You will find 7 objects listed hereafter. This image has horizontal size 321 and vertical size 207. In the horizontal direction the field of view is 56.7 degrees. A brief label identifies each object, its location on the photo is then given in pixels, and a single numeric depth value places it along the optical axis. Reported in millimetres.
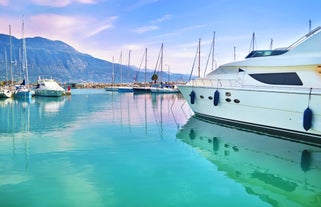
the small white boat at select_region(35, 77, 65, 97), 40606
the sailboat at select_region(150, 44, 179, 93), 53062
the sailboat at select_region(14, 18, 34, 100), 35844
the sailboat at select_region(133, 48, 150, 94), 56925
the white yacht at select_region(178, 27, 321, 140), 11402
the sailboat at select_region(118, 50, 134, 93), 60728
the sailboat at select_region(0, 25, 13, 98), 36062
